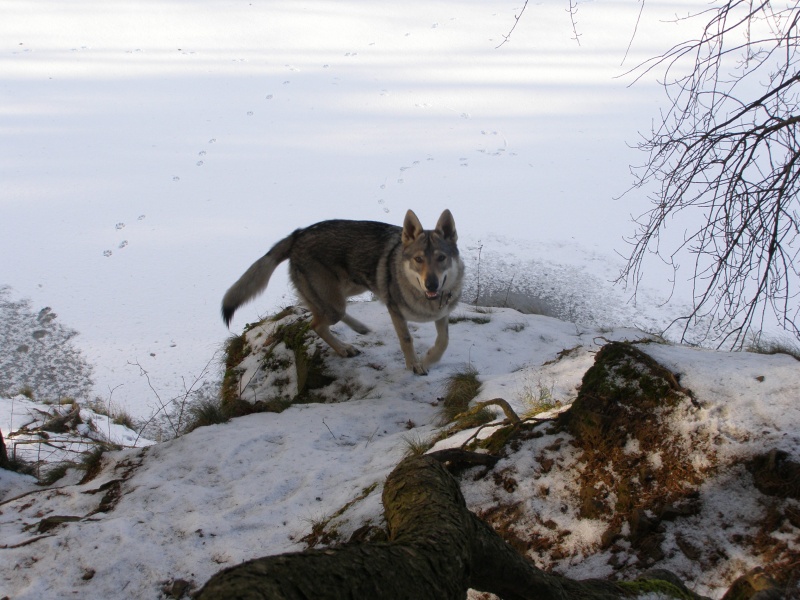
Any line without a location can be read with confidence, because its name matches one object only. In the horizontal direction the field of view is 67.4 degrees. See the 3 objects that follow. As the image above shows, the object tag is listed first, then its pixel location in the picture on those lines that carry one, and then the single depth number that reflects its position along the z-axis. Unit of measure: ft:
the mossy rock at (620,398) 7.82
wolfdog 16.84
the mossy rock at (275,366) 17.10
